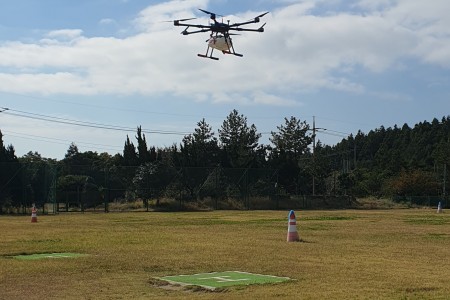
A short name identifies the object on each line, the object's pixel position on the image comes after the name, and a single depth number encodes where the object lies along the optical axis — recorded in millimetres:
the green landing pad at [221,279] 9875
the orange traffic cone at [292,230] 17844
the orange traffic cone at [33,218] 30195
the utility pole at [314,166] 82062
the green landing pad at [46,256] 13741
